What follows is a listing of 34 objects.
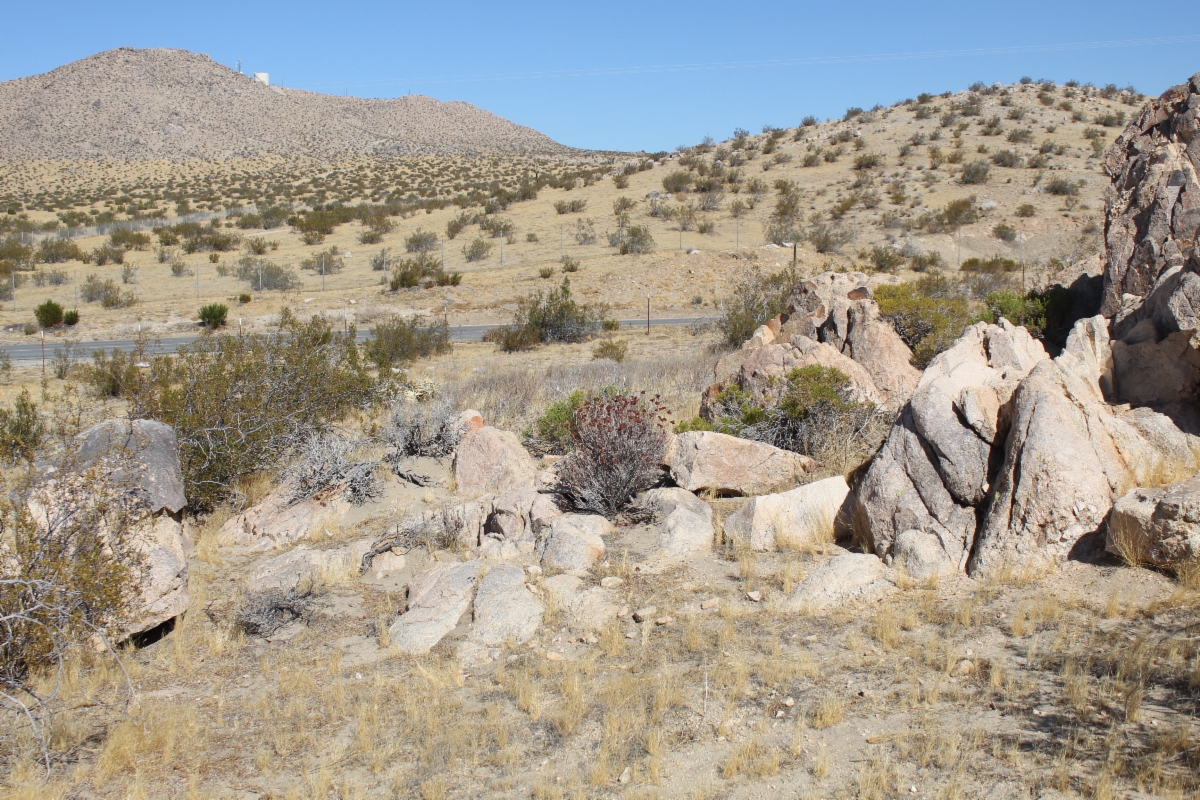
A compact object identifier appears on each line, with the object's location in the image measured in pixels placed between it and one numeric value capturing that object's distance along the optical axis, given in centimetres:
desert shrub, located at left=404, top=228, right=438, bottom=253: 4103
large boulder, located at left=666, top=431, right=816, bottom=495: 895
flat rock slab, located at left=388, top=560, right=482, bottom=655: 648
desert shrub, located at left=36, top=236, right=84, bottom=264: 3922
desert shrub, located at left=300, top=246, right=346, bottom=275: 3775
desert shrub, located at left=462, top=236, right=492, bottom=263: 3872
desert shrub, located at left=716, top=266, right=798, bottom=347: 2045
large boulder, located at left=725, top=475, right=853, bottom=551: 756
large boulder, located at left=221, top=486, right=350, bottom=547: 909
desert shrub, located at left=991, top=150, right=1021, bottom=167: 4784
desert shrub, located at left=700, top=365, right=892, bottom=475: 952
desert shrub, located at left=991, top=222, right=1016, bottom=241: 3991
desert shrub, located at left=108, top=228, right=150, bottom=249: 4281
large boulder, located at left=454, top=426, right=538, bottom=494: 995
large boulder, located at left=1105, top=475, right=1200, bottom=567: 555
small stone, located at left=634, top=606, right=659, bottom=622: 650
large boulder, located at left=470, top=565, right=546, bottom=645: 645
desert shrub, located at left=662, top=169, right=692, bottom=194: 5009
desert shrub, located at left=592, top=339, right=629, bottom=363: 2028
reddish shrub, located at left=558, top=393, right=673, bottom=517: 880
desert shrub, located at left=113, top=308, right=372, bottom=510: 980
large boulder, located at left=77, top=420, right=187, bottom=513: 718
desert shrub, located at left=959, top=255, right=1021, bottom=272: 3312
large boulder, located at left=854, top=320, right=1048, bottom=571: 665
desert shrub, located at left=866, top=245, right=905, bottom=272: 3369
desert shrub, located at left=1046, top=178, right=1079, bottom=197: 4291
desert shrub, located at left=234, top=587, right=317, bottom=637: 670
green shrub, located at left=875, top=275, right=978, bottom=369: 1203
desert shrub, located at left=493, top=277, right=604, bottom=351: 2356
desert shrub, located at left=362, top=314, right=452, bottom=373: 2014
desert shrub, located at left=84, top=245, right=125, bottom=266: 3934
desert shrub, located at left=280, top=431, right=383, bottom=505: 979
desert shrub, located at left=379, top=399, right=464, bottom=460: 1116
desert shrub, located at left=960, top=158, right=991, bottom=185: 4603
